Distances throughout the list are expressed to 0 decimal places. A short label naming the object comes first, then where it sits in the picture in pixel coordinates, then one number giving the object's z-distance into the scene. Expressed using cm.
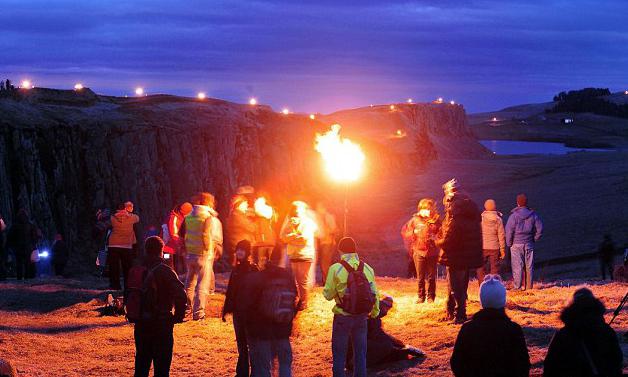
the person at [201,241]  1291
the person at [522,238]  1531
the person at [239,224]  1297
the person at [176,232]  1442
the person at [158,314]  842
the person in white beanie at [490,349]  594
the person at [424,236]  1345
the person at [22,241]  1873
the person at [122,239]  1612
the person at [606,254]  2152
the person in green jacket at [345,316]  885
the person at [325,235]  1478
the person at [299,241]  1291
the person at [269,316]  838
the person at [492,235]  1492
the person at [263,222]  1327
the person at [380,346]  1045
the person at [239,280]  865
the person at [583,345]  563
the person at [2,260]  1884
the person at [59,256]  2062
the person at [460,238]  1166
